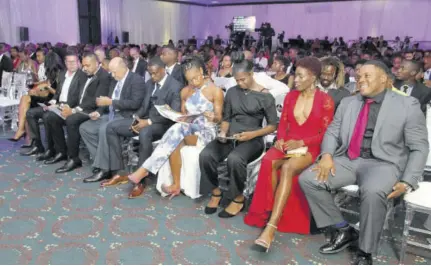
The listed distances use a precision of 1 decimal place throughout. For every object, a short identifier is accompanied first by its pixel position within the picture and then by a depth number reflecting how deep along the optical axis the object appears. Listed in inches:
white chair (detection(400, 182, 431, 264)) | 92.6
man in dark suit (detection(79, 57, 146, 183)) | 153.9
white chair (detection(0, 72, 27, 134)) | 217.3
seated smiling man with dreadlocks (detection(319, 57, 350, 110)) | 140.9
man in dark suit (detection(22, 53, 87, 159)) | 172.1
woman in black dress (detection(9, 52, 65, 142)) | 192.1
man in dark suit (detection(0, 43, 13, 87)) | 251.0
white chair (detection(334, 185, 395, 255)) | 102.0
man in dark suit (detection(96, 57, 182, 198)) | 144.3
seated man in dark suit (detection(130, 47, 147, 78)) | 257.3
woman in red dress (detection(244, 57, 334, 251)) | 112.0
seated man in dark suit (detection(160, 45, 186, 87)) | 179.8
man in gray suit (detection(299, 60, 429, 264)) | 94.0
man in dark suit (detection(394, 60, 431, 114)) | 163.3
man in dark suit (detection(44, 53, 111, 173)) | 165.8
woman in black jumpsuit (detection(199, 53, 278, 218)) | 122.6
